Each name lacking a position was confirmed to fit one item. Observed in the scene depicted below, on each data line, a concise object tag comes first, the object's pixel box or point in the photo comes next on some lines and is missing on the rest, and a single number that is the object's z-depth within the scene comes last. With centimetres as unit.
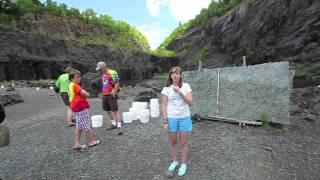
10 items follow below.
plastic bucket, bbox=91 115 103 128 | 536
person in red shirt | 376
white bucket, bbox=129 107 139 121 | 574
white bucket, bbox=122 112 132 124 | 550
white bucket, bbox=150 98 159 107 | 598
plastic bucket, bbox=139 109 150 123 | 550
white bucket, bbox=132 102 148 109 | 621
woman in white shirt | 284
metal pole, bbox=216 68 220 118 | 519
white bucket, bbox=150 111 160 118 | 599
